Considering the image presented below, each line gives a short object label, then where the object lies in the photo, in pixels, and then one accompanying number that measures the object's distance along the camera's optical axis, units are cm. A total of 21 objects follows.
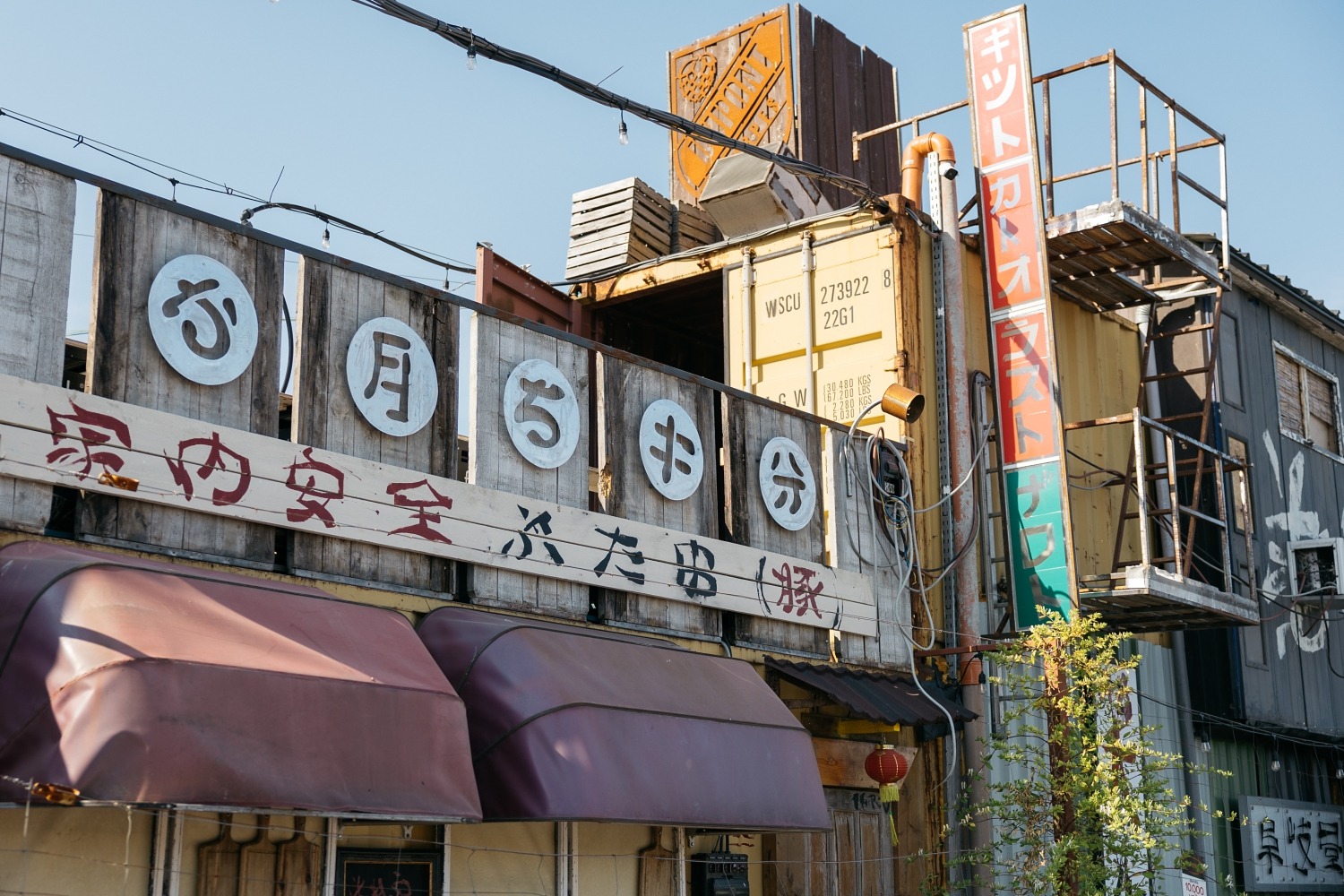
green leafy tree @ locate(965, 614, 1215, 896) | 1041
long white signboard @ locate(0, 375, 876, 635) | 700
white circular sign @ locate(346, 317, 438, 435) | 861
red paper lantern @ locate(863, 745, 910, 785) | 1172
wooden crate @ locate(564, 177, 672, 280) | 1532
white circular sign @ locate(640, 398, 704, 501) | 1055
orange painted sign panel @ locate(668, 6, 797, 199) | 1688
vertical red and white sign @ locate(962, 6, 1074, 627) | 1270
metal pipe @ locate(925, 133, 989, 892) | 1280
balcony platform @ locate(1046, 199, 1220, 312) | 1390
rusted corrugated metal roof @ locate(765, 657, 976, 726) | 1084
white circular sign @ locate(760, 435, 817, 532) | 1157
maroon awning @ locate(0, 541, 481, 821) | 591
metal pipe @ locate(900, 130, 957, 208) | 1390
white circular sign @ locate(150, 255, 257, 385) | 758
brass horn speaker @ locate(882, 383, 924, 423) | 1202
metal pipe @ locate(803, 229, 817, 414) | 1379
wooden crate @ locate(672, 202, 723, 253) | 1578
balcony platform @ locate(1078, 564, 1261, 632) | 1314
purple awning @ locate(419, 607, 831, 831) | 784
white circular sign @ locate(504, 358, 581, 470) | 955
